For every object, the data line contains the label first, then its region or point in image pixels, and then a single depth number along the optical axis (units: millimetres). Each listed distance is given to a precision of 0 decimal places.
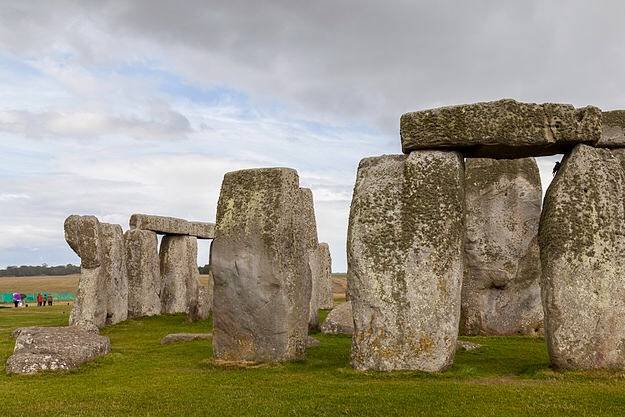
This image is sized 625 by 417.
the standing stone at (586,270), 11359
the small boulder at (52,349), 12727
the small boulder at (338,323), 18656
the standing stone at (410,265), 11578
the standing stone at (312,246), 18281
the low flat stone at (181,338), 17203
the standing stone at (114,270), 23531
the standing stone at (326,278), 28516
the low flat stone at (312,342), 15688
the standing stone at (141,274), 26750
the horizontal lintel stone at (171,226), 28344
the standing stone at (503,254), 18594
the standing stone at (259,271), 12773
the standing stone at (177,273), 29656
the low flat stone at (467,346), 14906
